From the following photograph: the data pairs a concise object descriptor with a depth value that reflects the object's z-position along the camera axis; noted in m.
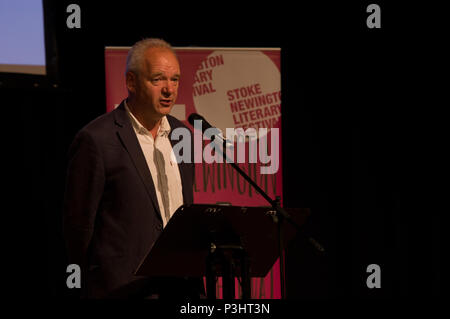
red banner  7.71
